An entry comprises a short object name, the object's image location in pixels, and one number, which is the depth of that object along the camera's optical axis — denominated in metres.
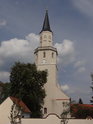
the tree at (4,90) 64.29
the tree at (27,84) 58.16
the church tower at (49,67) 68.38
